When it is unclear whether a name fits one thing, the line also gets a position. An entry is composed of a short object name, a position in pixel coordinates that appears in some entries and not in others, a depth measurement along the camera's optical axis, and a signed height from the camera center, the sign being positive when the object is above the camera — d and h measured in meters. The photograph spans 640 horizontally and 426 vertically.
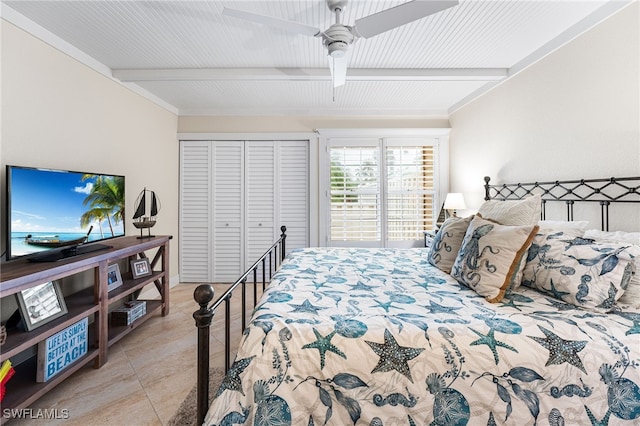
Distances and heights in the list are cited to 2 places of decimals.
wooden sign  1.67 -0.86
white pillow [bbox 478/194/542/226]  1.79 +0.01
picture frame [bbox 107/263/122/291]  2.36 -0.54
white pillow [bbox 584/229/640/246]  1.47 -0.13
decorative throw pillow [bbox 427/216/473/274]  1.93 -0.21
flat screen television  1.77 +0.02
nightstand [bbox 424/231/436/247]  3.58 -0.28
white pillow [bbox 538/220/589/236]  1.72 -0.08
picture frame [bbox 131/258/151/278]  2.73 -0.52
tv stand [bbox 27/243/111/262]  1.86 -0.27
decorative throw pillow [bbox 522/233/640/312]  1.25 -0.27
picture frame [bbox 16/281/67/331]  1.63 -0.55
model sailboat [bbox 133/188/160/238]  2.82 +0.05
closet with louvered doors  4.08 +0.20
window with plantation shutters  4.03 +0.35
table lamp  3.27 +0.14
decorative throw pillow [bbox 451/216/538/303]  1.42 -0.24
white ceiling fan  1.50 +1.12
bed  0.97 -0.51
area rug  1.55 -1.14
